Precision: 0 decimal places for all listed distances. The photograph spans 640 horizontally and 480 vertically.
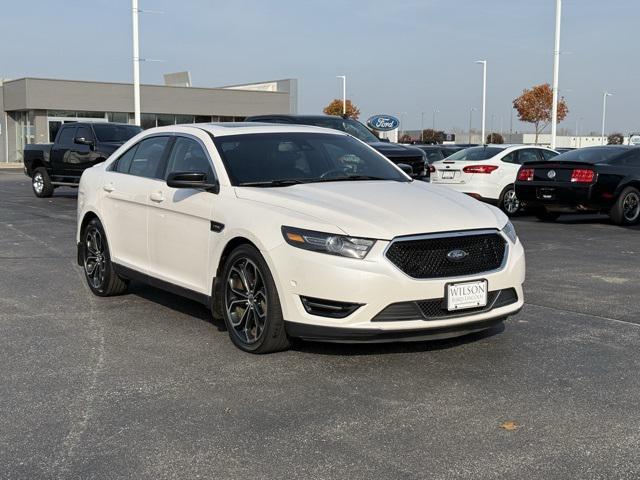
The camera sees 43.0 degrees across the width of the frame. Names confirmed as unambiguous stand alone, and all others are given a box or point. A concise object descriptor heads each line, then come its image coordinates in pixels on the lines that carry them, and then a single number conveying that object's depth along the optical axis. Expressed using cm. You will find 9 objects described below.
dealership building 4791
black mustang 1412
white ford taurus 511
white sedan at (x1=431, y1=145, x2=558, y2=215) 1642
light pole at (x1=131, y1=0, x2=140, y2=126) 2850
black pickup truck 1891
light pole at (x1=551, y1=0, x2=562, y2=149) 3033
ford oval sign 3241
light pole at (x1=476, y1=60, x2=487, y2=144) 5356
